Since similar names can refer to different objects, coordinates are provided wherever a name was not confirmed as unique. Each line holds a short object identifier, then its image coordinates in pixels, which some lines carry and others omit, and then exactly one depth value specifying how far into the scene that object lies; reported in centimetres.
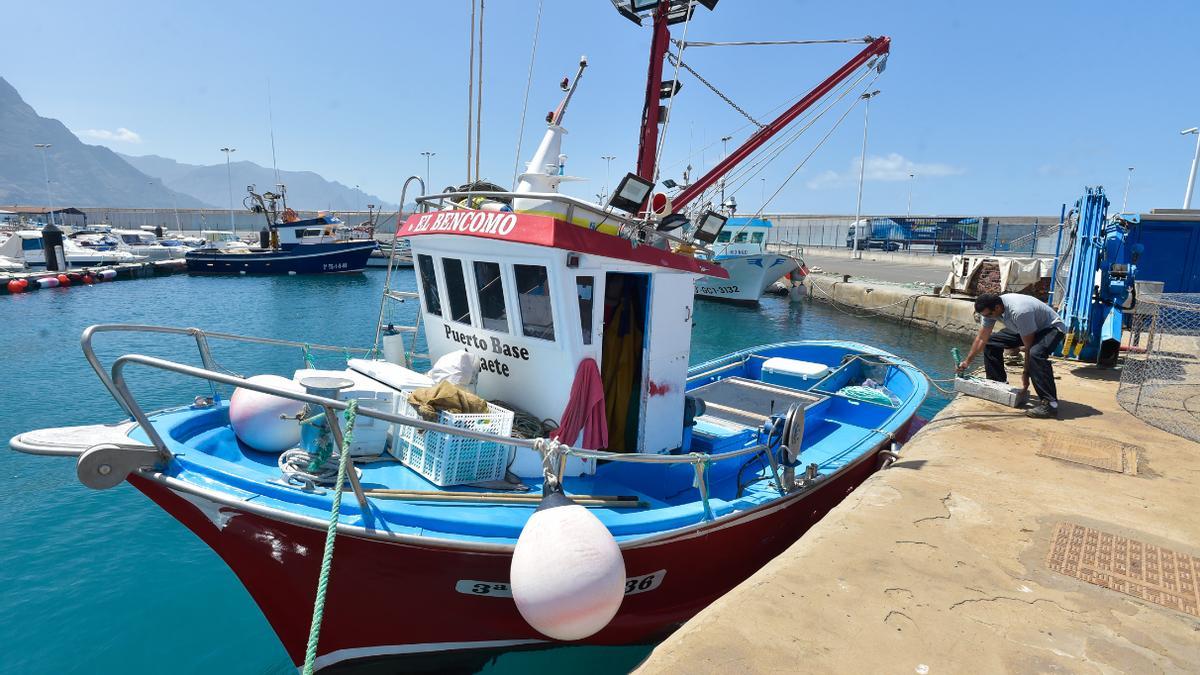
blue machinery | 936
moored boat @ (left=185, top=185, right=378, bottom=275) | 3906
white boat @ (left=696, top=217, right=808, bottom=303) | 2884
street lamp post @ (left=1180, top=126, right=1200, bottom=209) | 2052
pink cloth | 486
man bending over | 690
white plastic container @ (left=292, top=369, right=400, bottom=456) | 464
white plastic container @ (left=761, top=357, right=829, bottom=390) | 891
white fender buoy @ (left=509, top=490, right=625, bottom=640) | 317
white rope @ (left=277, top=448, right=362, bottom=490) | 404
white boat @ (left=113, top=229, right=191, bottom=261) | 4372
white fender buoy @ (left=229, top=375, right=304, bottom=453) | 457
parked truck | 4791
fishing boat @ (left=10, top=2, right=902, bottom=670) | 362
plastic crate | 433
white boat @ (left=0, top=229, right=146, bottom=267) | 3793
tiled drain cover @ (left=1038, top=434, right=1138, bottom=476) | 566
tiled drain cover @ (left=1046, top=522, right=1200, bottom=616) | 356
